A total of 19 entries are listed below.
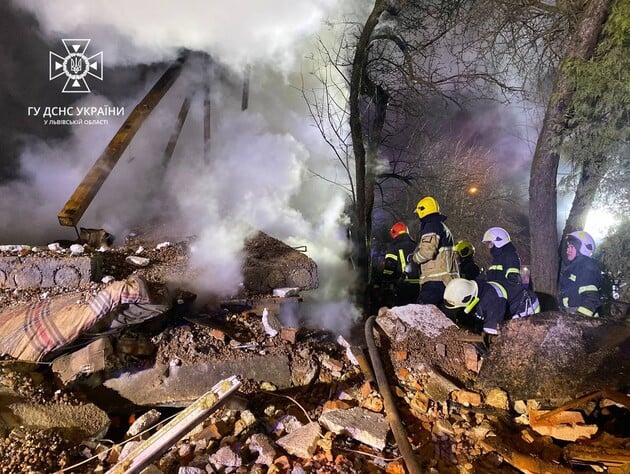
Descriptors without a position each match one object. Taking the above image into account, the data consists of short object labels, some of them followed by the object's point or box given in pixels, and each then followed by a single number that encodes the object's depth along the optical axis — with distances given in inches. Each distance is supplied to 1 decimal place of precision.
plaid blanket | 121.1
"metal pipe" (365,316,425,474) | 99.1
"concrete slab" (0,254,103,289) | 148.6
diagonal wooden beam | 183.2
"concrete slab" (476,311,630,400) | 135.3
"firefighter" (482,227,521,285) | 228.8
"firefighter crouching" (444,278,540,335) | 198.7
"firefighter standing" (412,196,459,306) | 227.3
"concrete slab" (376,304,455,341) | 171.9
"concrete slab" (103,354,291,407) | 126.6
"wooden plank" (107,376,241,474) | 84.4
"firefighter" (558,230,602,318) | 212.2
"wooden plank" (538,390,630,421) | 117.0
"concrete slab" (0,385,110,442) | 103.4
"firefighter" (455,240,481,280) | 281.1
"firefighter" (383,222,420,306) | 280.1
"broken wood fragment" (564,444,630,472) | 97.3
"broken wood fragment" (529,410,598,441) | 108.7
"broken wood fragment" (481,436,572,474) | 98.4
